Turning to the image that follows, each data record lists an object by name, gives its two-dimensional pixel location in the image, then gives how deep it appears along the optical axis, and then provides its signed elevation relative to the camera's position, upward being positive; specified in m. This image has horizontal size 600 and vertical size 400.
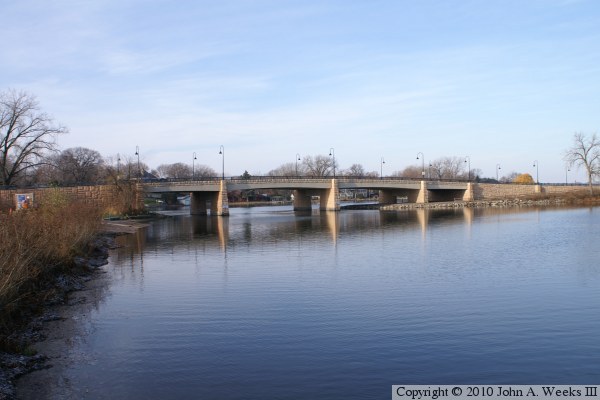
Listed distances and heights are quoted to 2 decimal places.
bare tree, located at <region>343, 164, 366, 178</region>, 194.48 +7.48
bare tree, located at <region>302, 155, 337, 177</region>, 169.38 +8.26
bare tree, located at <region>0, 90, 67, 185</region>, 74.75 +8.30
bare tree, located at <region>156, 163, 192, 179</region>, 181.25 +8.99
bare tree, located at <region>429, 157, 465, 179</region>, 175.25 +6.39
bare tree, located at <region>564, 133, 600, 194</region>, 101.14 +4.77
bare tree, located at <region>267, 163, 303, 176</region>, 183.25 +8.16
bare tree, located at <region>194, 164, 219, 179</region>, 191.94 +8.48
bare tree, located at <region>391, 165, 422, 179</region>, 186.00 +6.25
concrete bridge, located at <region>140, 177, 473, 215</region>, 80.96 +0.63
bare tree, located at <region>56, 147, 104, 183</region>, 117.46 +8.18
